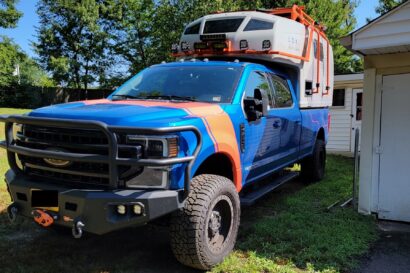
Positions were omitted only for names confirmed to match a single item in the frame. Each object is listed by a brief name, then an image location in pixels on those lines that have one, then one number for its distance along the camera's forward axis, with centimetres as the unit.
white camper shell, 617
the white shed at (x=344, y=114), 1352
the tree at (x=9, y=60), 2966
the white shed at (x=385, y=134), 561
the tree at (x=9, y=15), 2953
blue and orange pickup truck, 333
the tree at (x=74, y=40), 3262
